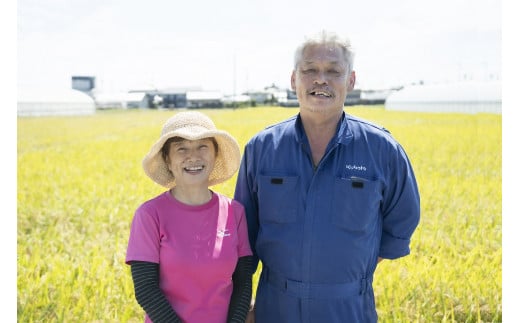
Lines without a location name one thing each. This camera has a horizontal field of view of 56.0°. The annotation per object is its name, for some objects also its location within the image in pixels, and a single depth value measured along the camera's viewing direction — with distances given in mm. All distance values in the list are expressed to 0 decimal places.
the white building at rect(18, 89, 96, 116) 37500
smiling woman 2016
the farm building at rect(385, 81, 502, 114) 30891
